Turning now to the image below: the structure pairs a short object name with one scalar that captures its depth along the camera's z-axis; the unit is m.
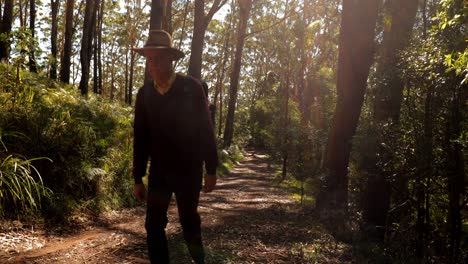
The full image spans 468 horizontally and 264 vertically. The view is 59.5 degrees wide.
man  3.57
